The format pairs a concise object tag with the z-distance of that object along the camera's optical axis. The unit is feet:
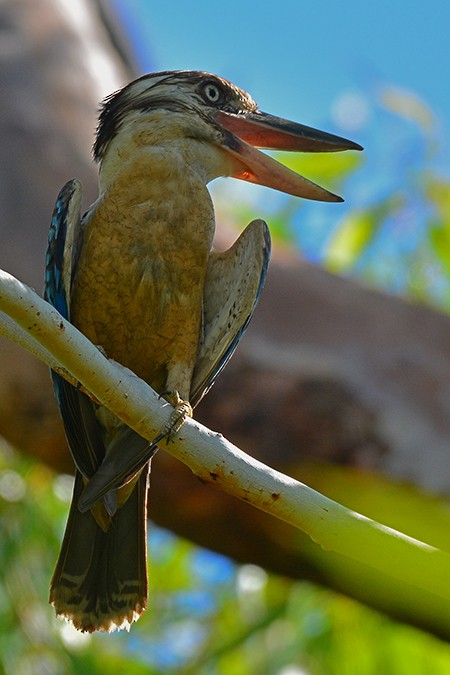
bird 24.38
